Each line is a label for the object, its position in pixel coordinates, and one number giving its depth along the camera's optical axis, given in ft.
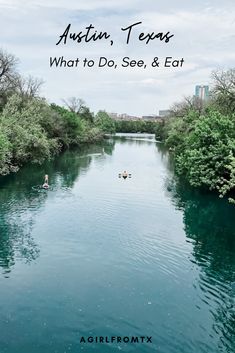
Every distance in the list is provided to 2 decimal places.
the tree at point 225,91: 207.21
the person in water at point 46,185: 163.12
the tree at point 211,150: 155.63
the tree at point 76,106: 507.71
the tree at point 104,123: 573.57
